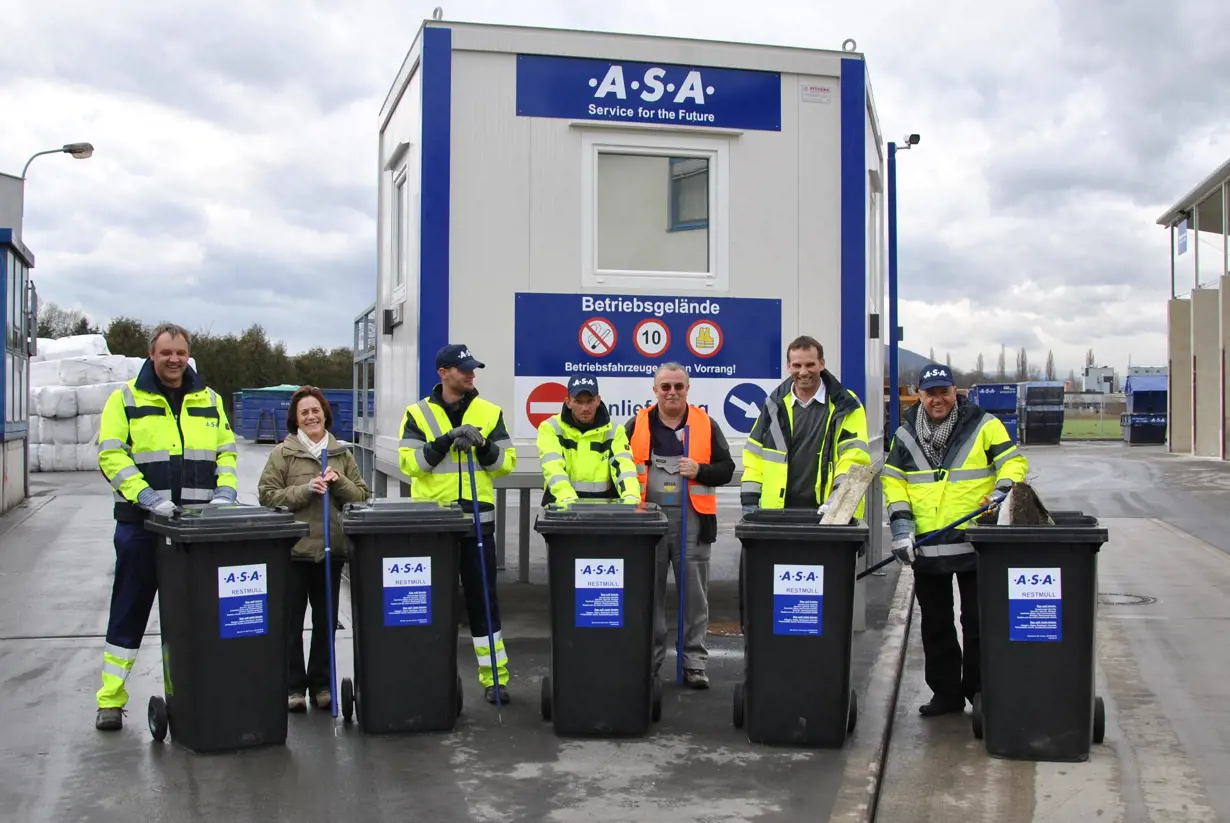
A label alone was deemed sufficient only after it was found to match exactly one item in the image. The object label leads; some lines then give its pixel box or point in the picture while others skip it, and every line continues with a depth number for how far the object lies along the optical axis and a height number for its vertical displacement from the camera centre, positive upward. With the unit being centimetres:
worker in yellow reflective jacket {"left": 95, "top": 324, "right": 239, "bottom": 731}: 564 -28
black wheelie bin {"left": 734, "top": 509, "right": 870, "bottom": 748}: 546 -98
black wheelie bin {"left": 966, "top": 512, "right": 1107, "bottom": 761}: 530 -98
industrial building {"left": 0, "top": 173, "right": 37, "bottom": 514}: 1527 +76
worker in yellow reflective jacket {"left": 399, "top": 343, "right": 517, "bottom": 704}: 611 -26
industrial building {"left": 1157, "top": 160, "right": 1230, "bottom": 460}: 3091 +188
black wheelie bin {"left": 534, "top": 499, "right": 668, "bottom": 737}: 561 -98
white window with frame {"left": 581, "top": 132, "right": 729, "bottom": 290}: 782 +123
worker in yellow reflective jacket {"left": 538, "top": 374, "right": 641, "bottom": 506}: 622 -24
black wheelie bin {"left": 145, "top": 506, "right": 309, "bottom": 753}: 530 -96
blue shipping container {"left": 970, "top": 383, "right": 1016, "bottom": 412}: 3866 +27
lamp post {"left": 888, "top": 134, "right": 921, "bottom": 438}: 1177 +119
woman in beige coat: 611 -48
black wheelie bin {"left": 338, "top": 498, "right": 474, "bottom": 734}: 562 -95
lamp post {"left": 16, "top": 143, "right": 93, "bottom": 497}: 2284 +467
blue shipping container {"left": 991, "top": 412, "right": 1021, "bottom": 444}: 3839 -45
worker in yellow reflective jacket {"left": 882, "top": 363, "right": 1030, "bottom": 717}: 583 -39
